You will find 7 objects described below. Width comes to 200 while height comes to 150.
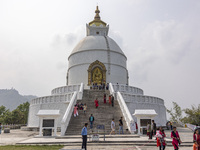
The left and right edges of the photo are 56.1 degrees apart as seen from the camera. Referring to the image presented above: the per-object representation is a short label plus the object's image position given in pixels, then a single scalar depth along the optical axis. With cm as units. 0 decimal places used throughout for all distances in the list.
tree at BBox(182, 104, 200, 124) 3180
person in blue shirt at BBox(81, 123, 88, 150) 780
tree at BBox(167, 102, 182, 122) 3781
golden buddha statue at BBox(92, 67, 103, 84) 2595
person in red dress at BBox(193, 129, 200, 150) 586
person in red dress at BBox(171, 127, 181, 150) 677
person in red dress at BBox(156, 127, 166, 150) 737
